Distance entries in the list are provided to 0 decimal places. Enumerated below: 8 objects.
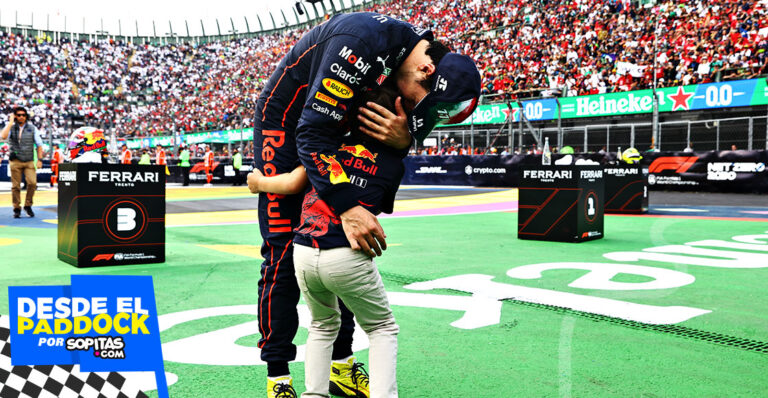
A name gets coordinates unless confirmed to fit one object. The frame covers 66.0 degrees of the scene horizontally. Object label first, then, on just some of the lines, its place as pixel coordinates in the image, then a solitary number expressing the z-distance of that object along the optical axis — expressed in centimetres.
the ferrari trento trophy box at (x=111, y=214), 512
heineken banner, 1738
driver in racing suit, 190
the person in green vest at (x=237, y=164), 2342
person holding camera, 957
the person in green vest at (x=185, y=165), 2408
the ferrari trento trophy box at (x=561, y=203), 690
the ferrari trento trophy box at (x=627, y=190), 1041
